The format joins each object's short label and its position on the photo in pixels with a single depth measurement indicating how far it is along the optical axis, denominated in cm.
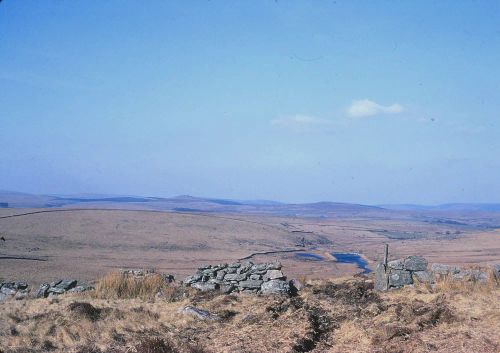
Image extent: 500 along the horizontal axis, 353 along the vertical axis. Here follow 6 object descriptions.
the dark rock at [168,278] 1788
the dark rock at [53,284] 1745
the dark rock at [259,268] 1712
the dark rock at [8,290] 1740
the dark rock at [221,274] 1745
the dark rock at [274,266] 1701
